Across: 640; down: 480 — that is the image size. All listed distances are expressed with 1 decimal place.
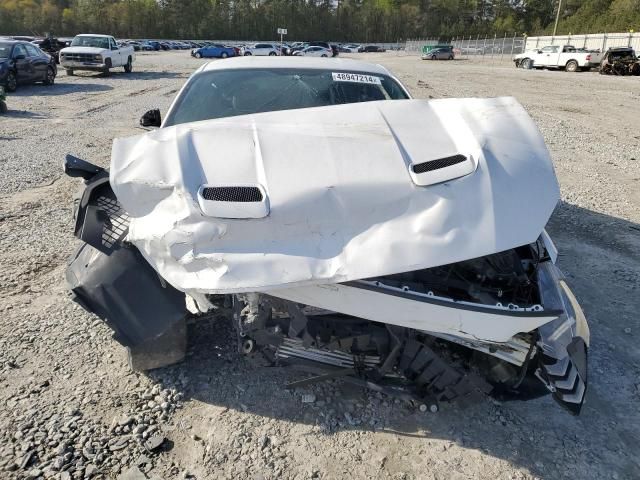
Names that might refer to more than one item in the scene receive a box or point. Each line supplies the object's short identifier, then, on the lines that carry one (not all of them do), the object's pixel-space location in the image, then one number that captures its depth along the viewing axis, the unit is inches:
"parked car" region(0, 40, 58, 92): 558.6
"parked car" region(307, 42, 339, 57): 1608.1
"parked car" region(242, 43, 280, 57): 1696.6
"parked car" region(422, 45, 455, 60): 1860.2
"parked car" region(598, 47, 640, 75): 1065.5
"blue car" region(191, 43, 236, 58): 1615.4
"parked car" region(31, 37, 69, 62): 1151.0
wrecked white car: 78.7
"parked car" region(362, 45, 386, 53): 2719.2
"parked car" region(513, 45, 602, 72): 1181.1
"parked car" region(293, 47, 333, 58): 1610.5
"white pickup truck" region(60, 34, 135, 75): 773.3
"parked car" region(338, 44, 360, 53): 2471.1
